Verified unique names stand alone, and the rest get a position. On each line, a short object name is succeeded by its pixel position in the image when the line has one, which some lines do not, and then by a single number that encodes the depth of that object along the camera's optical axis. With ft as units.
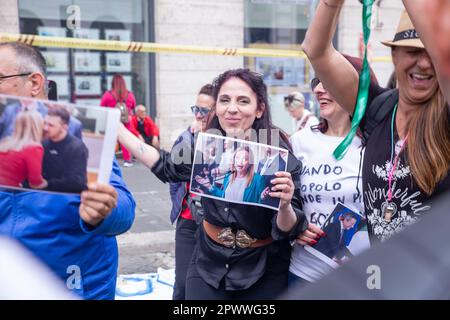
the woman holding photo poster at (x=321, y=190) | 7.87
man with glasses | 6.38
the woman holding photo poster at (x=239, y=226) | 7.72
